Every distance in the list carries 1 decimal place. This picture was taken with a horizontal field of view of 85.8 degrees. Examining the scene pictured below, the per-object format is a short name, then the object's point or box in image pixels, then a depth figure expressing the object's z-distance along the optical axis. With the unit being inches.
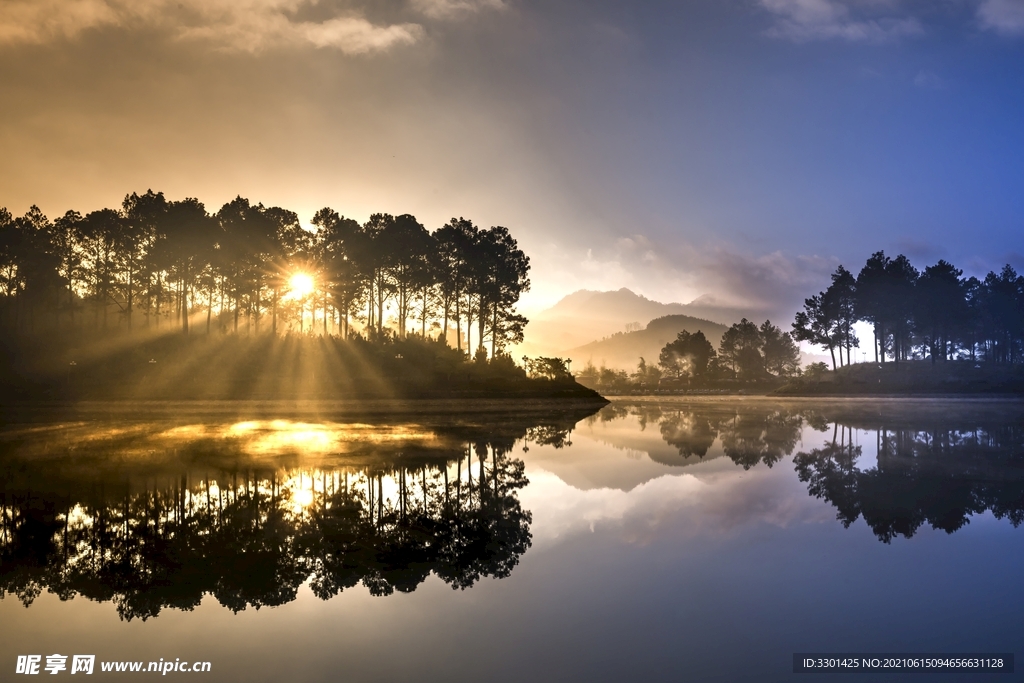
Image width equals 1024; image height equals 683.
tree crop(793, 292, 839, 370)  3966.5
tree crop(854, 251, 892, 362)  3725.4
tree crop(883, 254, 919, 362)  3666.3
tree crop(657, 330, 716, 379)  4947.8
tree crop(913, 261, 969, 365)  3659.0
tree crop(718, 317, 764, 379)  4985.2
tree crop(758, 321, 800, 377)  5152.6
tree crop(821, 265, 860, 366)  3897.6
